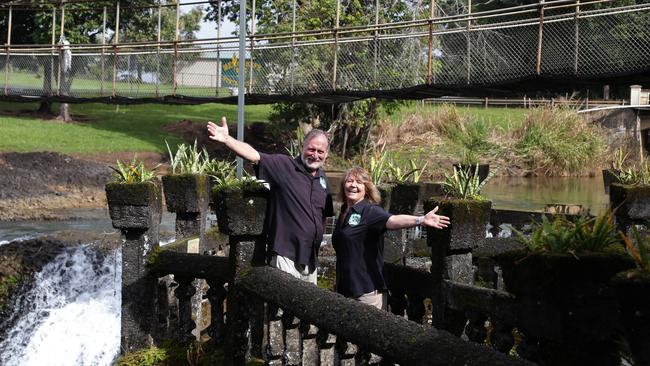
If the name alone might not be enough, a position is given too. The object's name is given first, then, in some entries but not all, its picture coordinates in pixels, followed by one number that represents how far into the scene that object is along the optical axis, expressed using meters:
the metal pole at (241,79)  7.80
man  6.97
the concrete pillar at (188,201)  9.27
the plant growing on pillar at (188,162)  9.31
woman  6.68
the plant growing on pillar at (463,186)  6.99
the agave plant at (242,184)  7.01
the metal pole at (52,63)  28.62
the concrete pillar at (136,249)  8.02
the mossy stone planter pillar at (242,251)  7.01
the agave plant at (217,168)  9.82
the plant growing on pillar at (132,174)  8.18
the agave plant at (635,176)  11.05
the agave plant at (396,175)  9.70
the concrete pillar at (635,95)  40.34
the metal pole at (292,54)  23.03
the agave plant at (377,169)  9.45
